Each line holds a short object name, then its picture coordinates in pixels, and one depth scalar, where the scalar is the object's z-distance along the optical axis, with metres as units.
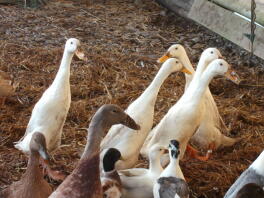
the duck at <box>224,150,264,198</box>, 3.52
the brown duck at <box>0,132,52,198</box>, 3.30
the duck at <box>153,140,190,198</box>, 3.35
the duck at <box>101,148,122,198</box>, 3.44
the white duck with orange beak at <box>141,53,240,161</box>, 4.16
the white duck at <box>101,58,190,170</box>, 3.99
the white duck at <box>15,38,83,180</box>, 4.11
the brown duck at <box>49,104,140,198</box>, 3.06
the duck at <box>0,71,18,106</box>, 5.04
